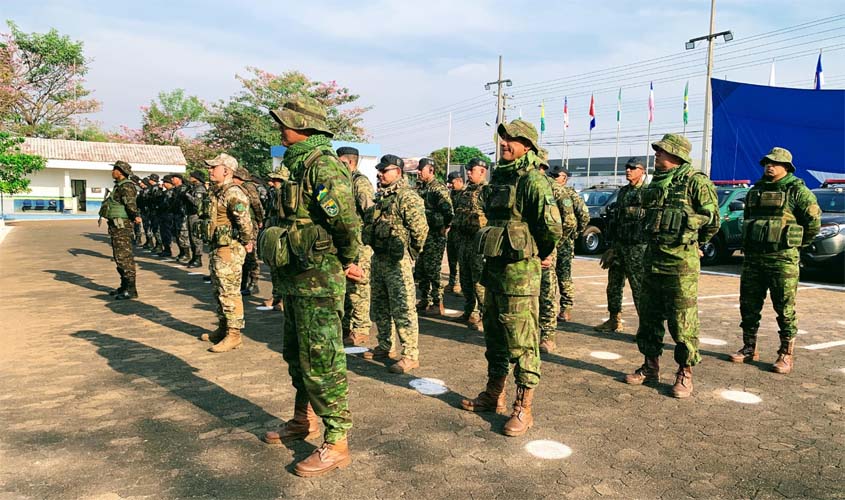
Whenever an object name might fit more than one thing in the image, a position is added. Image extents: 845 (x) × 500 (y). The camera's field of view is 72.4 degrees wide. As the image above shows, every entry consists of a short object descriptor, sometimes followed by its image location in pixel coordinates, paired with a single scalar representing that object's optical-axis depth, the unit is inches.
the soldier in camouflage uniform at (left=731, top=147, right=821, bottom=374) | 196.5
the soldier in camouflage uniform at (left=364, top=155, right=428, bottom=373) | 194.7
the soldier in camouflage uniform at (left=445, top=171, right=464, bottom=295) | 331.3
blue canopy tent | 562.6
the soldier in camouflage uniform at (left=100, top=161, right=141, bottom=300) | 315.6
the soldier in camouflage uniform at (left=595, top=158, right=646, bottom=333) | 233.5
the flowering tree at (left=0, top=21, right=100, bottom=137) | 1660.9
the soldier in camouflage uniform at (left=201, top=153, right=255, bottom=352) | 217.2
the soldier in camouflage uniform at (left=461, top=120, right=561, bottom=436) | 145.0
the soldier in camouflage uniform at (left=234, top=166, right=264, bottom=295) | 259.0
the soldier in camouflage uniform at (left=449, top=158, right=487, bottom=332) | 265.4
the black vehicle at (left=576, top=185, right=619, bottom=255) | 589.4
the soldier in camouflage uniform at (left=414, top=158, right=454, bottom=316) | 290.8
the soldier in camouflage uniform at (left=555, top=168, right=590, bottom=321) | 255.0
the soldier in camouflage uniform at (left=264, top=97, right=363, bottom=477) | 122.7
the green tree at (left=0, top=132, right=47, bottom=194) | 663.8
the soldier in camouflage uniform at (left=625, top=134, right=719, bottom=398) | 172.2
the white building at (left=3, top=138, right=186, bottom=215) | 1402.6
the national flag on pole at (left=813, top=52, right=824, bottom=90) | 939.3
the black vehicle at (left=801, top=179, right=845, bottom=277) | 395.2
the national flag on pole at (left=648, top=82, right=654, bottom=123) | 1836.4
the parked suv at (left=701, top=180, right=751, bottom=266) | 496.7
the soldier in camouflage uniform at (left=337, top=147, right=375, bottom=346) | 225.5
